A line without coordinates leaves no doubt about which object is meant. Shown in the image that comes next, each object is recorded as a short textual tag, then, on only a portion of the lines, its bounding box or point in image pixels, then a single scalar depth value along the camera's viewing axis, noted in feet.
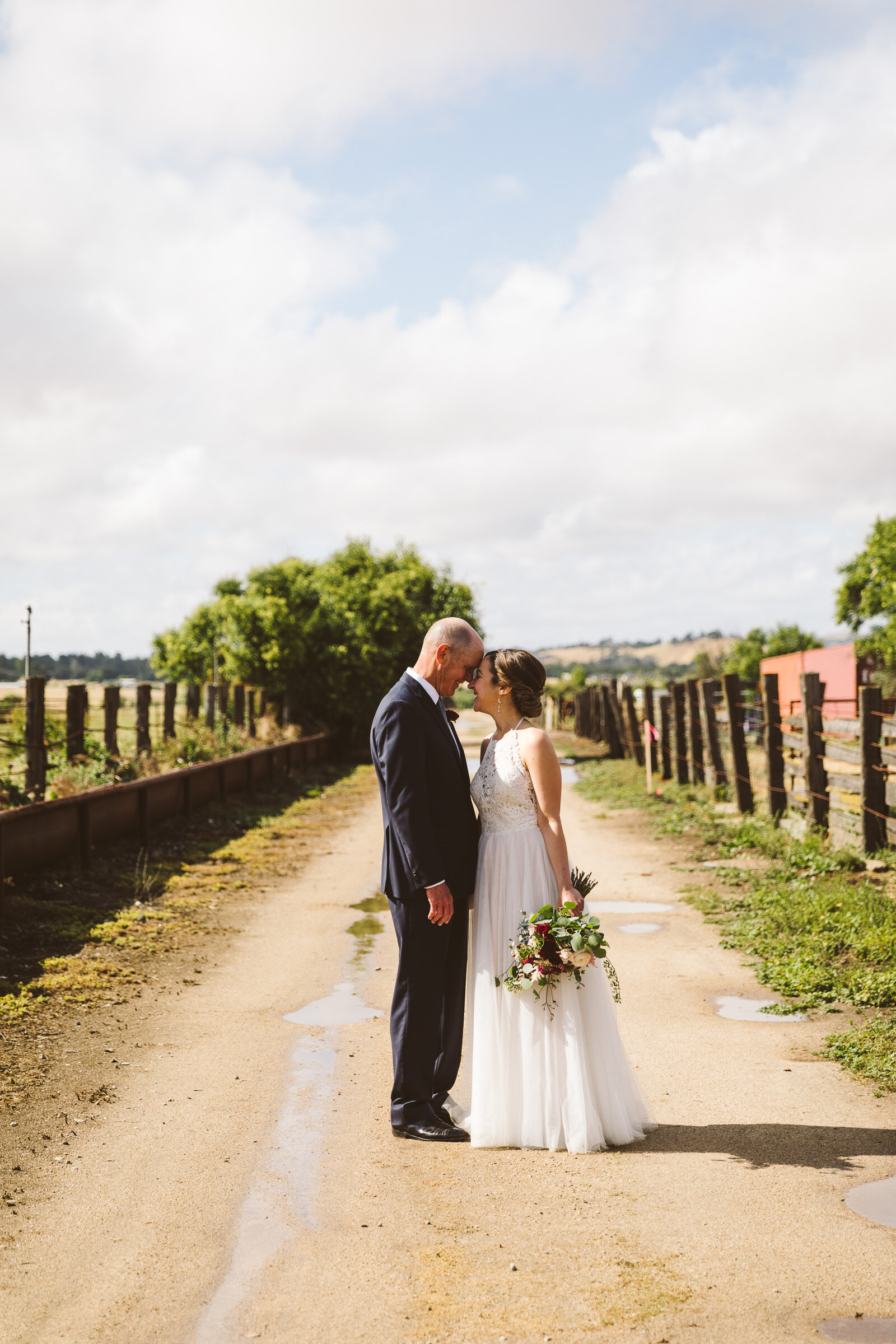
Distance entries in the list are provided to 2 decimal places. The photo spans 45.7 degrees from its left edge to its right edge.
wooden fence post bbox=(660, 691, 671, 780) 69.46
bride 14.40
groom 14.85
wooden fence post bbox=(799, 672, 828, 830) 36.94
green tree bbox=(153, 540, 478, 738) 88.99
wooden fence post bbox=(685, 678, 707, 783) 58.44
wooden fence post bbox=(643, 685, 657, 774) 72.79
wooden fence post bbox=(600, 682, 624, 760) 97.14
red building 127.95
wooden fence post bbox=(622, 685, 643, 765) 83.97
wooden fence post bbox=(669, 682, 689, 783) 60.64
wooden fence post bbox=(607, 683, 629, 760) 94.73
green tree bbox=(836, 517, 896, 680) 180.86
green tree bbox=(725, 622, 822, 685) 384.47
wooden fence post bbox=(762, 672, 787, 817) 42.39
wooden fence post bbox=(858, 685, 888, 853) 31.86
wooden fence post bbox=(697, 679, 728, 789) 54.19
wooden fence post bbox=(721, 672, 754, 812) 46.88
